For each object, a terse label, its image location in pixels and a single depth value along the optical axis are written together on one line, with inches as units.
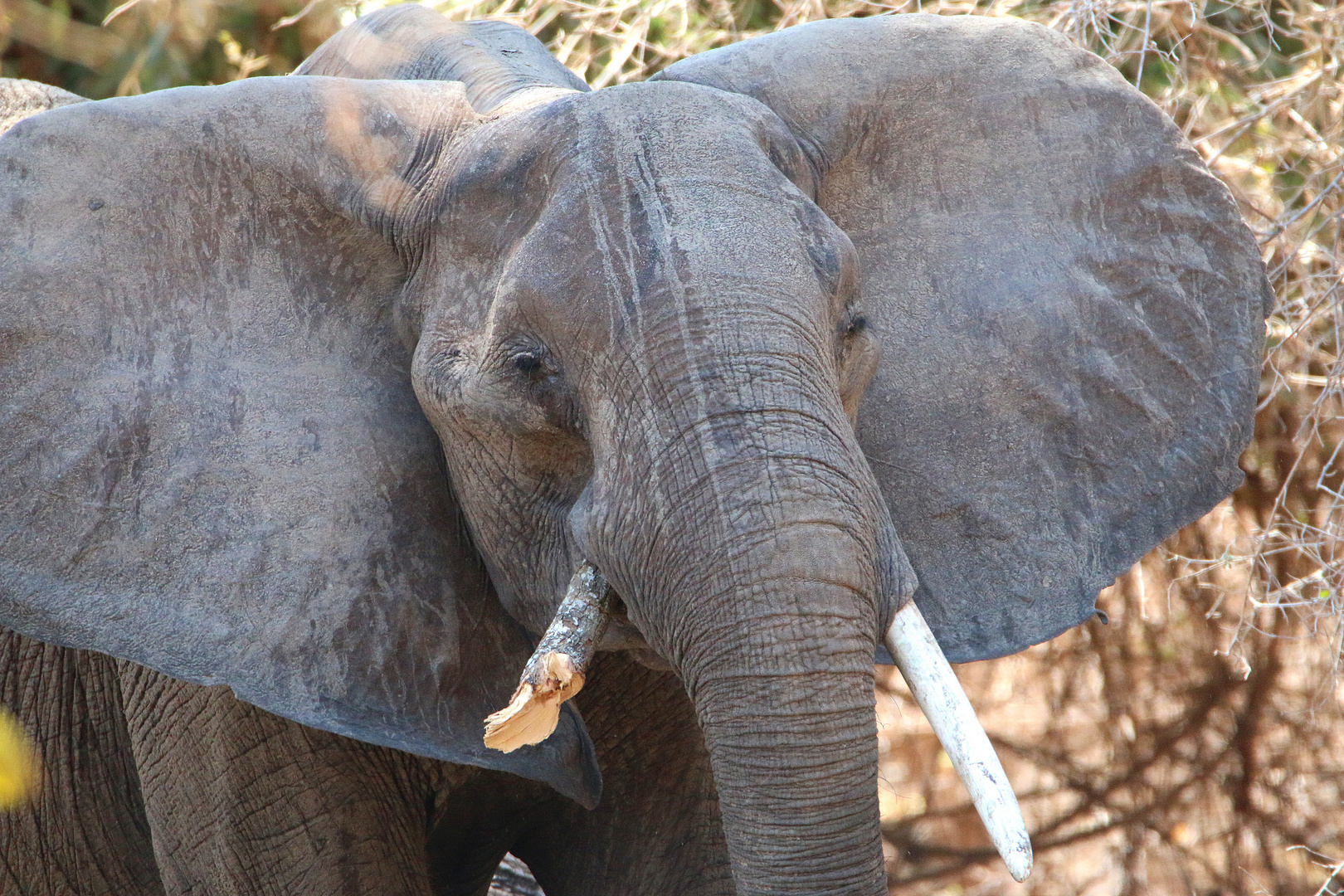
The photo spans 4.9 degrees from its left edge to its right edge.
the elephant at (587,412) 763.9
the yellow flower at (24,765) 807.5
